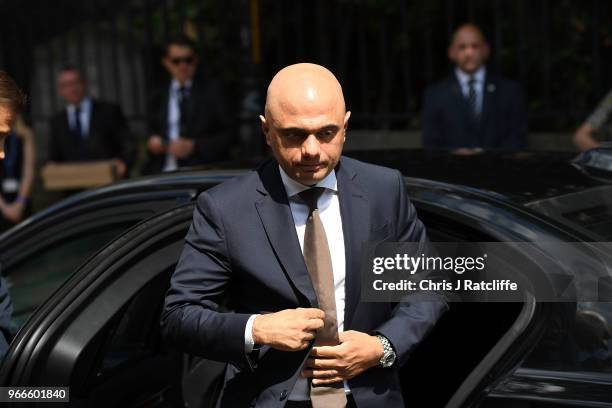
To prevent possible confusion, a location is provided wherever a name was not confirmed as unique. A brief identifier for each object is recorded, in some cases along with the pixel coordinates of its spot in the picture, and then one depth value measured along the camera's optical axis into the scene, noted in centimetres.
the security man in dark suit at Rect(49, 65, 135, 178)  1545
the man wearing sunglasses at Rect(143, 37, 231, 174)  1440
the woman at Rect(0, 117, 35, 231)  1605
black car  483
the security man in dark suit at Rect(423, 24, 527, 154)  1346
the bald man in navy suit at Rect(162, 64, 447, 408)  477
